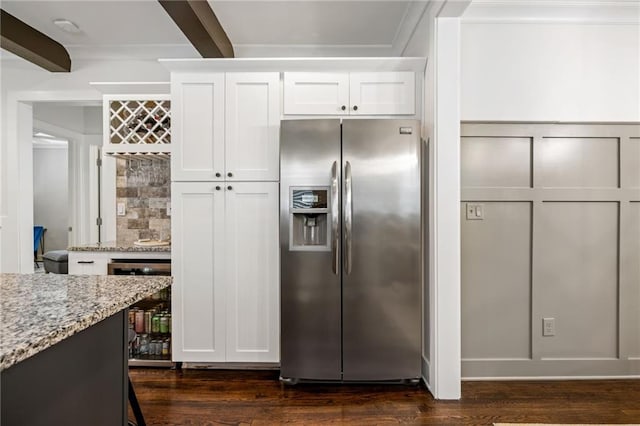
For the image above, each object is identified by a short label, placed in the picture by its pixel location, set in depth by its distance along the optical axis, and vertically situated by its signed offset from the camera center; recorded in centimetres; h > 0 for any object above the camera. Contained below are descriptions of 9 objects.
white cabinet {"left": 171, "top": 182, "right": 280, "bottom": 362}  268 -41
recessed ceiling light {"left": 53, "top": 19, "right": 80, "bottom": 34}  291 +149
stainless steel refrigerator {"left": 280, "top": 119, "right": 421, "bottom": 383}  244 -36
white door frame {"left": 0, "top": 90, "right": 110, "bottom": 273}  348 +35
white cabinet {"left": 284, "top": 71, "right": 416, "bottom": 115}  265 +85
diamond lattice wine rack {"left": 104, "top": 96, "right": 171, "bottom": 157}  294 +67
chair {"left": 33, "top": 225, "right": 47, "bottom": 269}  731 -55
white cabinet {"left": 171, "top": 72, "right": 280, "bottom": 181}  268 +61
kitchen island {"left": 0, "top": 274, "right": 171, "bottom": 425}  81 -36
